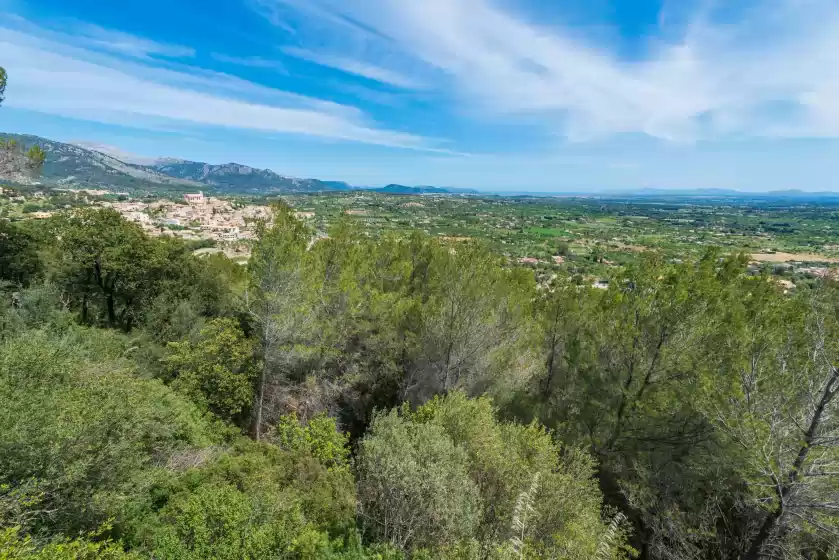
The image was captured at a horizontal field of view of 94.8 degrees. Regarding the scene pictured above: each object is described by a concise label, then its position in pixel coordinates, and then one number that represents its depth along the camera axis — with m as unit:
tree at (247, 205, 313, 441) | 13.07
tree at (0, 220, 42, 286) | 20.34
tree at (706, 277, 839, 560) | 7.38
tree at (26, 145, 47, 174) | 13.45
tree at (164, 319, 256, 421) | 13.09
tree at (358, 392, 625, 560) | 7.31
